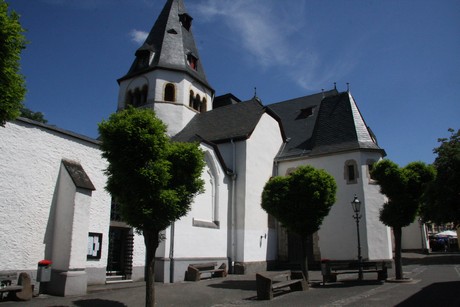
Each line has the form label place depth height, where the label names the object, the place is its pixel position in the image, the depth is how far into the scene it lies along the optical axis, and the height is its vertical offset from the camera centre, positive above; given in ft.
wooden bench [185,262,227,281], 55.83 -4.97
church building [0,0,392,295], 40.16 +8.16
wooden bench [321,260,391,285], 51.57 -3.96
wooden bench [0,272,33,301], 34.83 -4.71
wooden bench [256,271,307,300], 39.46 -5.01
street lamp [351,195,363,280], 53.17 -2.66
